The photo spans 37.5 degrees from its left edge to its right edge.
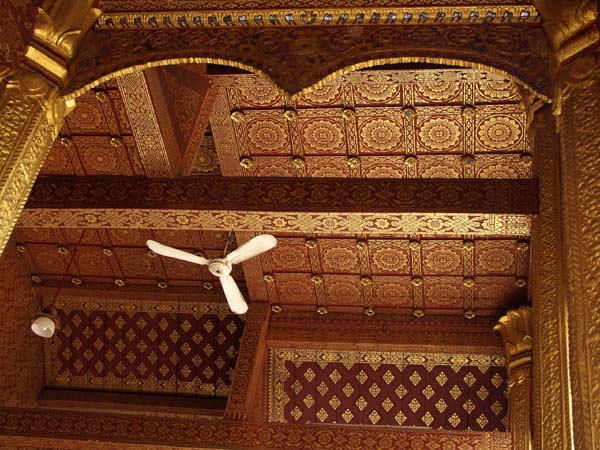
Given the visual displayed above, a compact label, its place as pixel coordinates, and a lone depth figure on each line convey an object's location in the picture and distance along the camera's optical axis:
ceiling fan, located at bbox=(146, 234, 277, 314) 7.02
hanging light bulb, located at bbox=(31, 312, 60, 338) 8.41
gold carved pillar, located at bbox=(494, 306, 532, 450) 8.26
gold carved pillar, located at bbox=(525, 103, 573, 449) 4.23
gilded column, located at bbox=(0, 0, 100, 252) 4.46
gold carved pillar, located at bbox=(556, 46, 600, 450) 3.61
